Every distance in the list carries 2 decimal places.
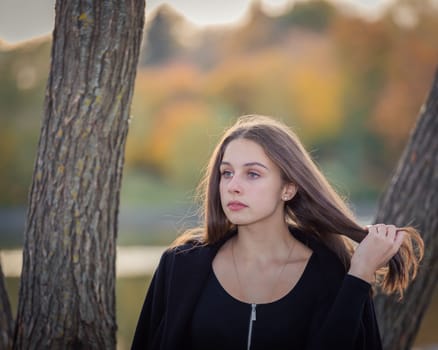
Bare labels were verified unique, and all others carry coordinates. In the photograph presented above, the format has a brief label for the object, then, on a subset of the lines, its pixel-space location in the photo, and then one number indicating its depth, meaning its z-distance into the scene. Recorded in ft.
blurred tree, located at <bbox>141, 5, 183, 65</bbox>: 116.37
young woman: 9.39
